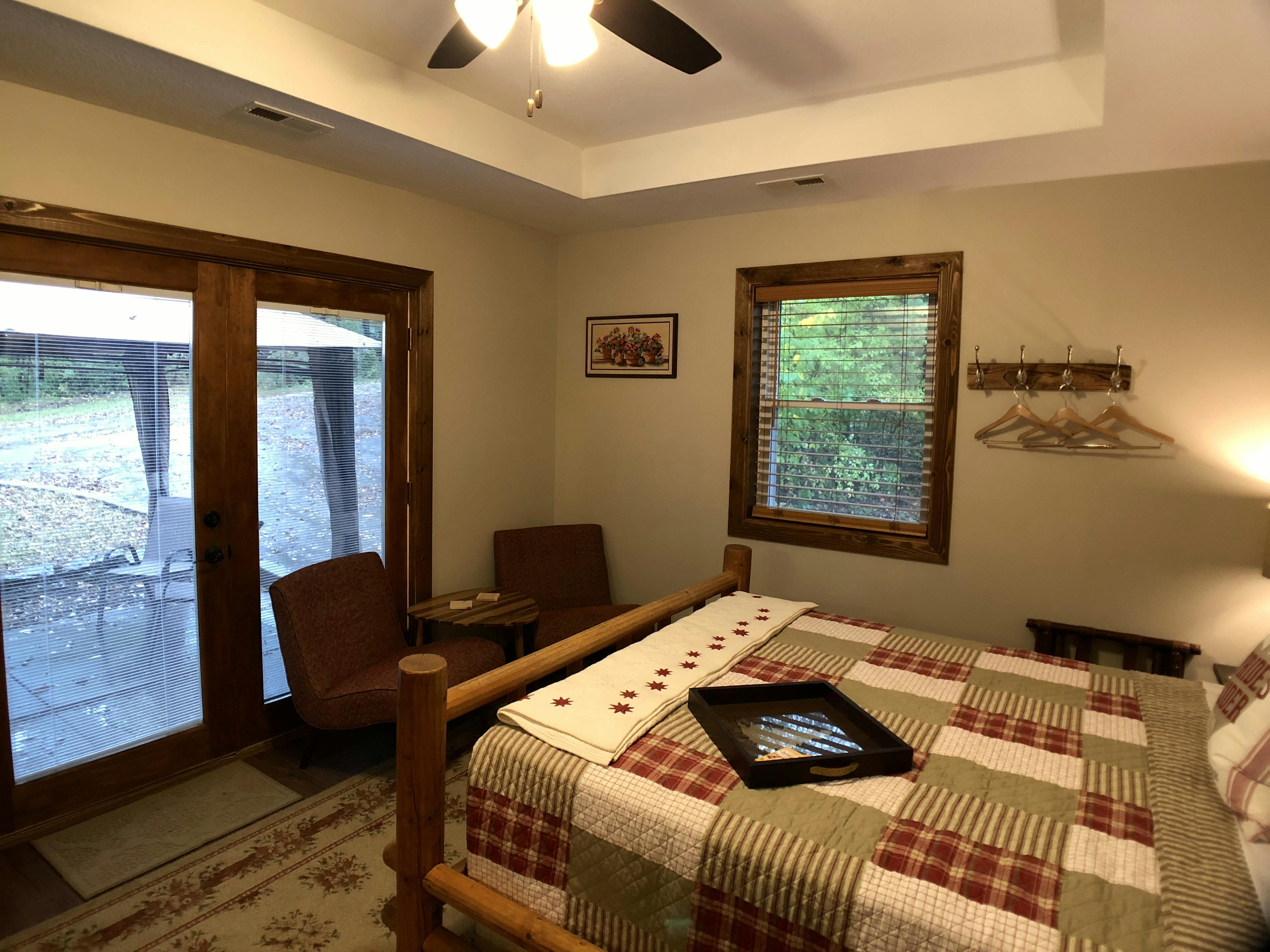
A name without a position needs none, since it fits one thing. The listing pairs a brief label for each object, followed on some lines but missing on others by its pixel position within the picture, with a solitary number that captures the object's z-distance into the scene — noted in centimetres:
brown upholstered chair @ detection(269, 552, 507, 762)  288
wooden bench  289
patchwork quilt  129
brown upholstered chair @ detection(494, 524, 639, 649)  398
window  337
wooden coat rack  299
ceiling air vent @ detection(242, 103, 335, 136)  251
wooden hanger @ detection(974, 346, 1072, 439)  307
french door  250
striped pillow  143
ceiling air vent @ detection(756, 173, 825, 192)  314
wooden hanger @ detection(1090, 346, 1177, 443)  291
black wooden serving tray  165
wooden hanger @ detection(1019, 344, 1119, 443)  301
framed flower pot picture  407
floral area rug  213
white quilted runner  182
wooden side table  338
